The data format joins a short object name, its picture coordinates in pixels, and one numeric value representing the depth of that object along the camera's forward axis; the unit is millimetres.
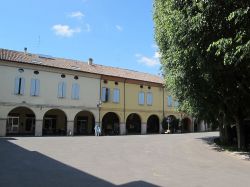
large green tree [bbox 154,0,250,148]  7453
